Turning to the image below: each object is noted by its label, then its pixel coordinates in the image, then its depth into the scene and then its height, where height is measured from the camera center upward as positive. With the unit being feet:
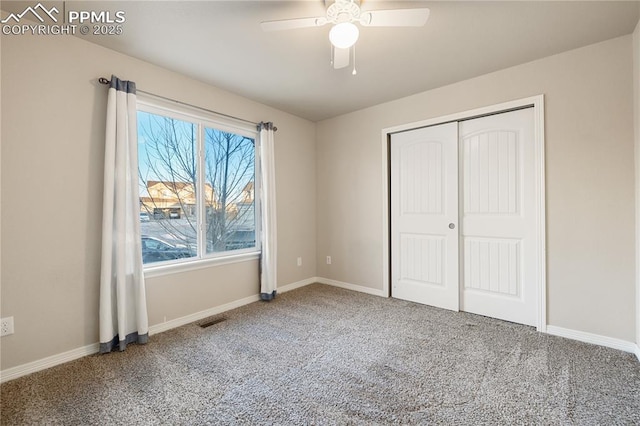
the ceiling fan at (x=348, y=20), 5.52 +3.70
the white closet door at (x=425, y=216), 10.49 -0.34
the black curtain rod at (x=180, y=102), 7.59 +3.46
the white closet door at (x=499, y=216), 8.98 -0.35
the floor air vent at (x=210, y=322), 9.29 -3.62
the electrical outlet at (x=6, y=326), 6.23 -2.40
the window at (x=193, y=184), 9.02 +0.94
